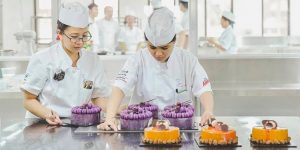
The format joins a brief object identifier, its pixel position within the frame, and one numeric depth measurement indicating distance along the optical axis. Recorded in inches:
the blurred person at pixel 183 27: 214.8
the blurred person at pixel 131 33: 289.4
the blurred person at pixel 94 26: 241.8
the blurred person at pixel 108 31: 263.8
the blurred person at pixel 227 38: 245.4
